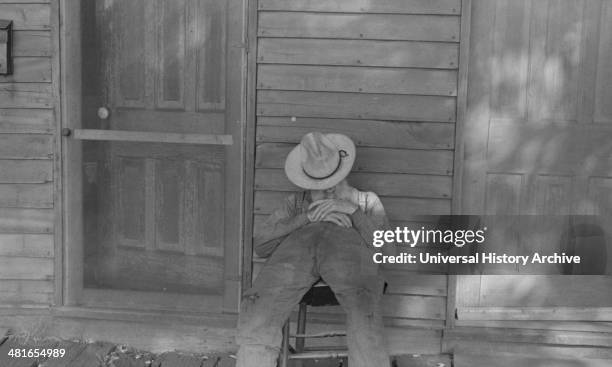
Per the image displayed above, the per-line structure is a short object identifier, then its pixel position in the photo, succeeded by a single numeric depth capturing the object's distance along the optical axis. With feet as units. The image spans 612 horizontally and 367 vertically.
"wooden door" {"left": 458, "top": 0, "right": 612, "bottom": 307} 12.86
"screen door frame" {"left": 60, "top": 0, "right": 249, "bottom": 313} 13.14
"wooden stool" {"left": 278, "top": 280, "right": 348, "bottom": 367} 10.98
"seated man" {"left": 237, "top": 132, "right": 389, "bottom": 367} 10.21
